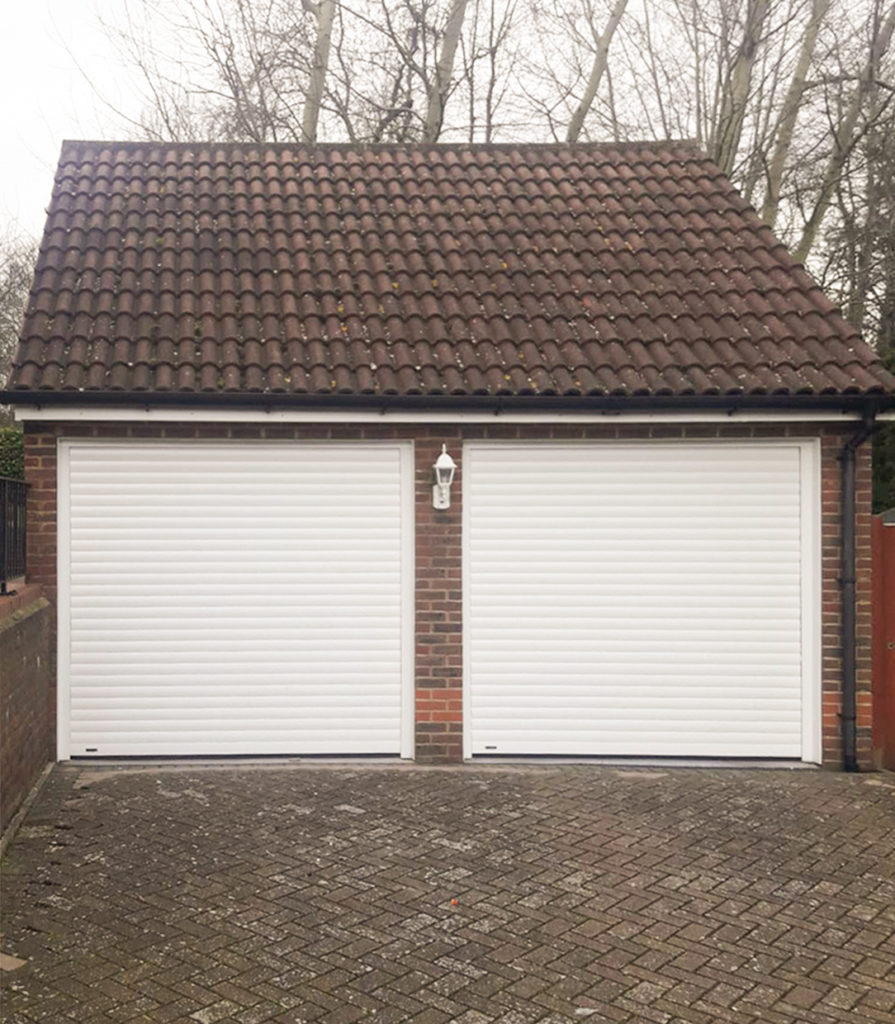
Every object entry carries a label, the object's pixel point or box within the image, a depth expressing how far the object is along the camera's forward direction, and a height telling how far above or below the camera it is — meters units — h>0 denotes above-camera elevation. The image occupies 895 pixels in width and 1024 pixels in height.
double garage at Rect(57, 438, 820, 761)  8.25 -0.73
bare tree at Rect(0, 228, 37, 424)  23.58 +5.12
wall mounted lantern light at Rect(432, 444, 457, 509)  8.00 +0.21
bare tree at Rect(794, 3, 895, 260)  16.88 +6.40
